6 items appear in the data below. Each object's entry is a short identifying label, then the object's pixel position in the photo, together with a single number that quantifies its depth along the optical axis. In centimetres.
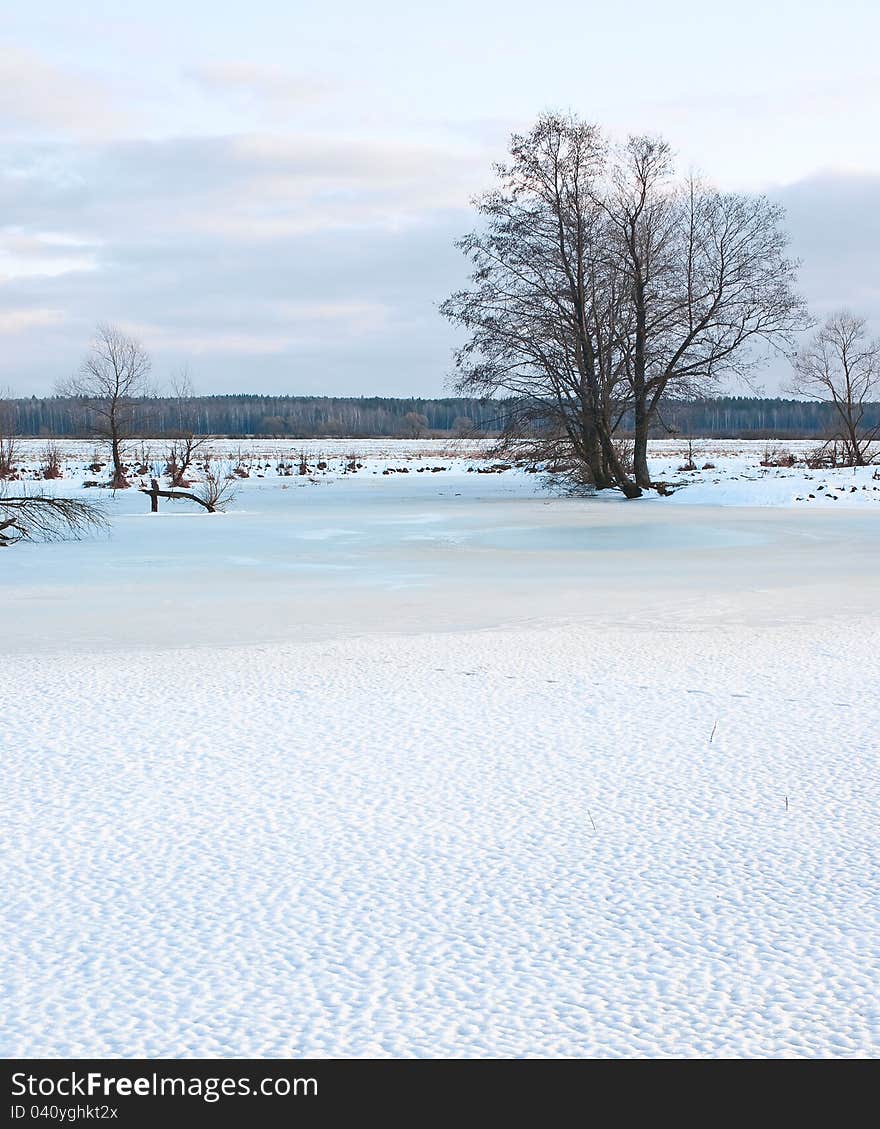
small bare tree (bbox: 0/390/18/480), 4166
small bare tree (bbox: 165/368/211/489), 3873
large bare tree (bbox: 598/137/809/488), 3466
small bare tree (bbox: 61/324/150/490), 5319
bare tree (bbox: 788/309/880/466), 4675
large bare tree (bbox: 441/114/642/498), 3388
